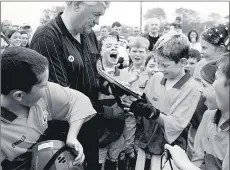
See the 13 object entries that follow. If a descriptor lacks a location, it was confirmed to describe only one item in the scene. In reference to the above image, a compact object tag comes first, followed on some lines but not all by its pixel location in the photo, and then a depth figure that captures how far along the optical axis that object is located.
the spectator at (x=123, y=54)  2.27
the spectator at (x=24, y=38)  2.62
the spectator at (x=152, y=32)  2.92
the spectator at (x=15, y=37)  2.57
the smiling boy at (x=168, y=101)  1.52
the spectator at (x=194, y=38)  3.19
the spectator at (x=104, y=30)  3.39
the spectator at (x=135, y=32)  2.73
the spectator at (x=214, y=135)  1.09
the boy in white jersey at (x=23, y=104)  1.17
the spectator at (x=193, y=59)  2.57
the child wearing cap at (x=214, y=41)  1.68
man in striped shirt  1.41
